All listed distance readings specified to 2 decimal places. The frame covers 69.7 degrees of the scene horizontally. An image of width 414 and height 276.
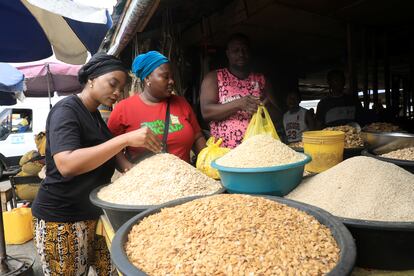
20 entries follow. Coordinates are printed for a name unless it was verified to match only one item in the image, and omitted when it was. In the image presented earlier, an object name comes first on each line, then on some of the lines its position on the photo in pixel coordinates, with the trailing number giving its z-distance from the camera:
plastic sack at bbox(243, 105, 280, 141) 1.69
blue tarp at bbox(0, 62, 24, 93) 4.36
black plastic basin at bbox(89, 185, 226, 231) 1.12
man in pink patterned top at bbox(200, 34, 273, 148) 2.05
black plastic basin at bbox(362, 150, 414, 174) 1.26
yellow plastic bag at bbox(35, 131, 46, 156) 4.58
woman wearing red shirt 1.80
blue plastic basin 1.14
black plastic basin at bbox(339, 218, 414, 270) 0.79
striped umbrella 2.49
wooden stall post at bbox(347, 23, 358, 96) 3.40
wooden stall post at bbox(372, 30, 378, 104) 3.99
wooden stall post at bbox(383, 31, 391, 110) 4.33
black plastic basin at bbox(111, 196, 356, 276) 0.67
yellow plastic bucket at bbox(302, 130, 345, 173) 1.41
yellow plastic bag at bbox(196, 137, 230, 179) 1.60
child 3.67
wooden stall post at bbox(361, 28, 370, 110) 3.77
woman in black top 1.42
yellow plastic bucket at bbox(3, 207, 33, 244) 3.72
